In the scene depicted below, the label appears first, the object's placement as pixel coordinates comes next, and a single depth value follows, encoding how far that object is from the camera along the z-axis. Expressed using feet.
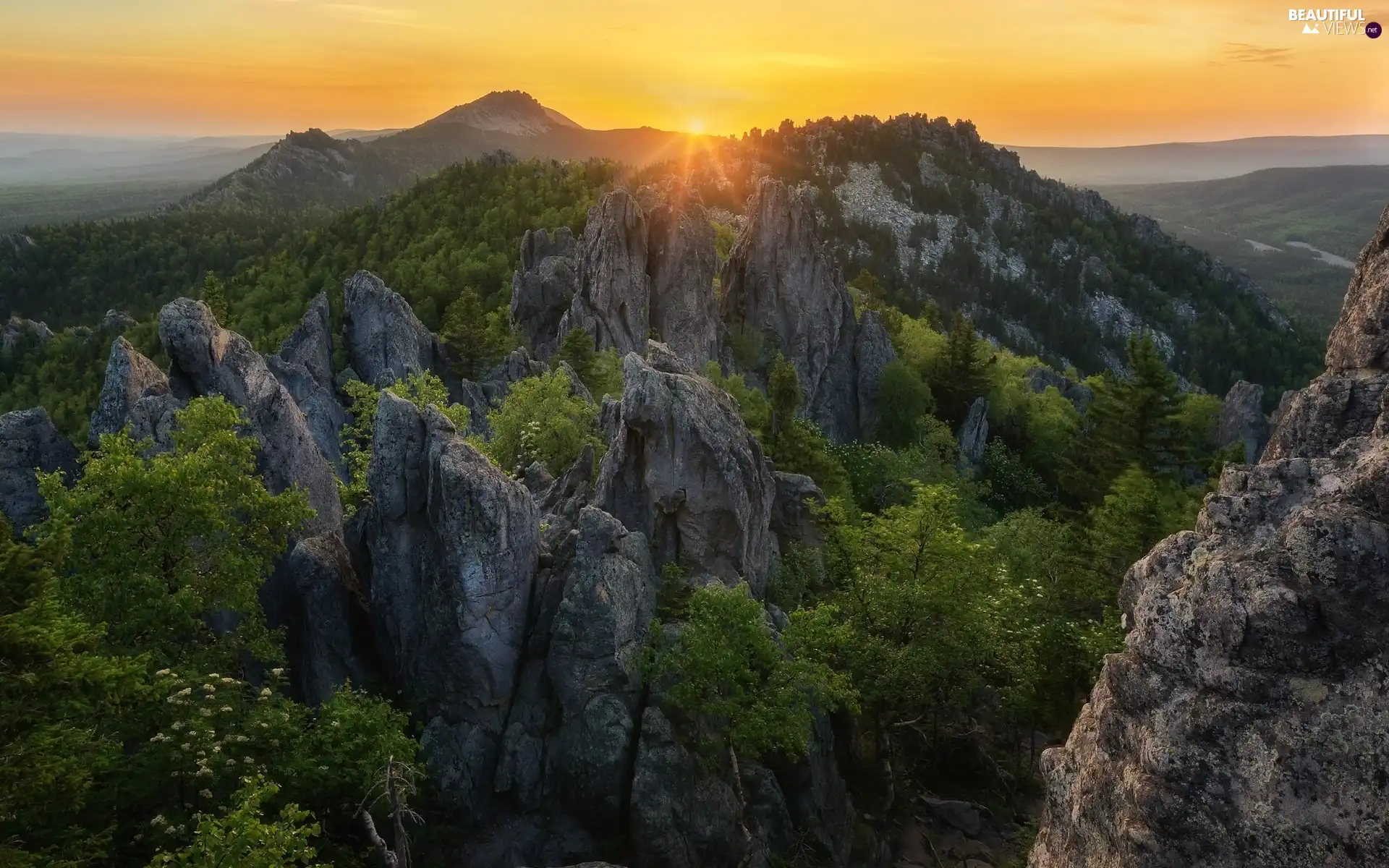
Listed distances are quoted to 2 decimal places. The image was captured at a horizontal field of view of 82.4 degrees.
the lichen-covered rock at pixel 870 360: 274.77
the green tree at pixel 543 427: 139.33
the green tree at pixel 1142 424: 171.53
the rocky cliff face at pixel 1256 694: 37.17
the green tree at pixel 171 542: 66.69
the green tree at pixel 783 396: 191.31
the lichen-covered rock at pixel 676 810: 74.79
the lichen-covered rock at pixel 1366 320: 65.92
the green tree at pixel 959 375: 273.95
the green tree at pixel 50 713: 45.06
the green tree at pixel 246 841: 43.73
